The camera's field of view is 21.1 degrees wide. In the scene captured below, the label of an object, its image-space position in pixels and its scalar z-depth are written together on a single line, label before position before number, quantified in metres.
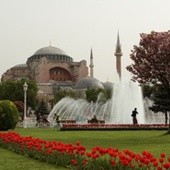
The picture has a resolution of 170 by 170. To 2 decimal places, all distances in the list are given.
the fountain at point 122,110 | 35.59
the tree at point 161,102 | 36.04
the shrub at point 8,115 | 24.36
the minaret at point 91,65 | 119.45
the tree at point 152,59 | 19.52
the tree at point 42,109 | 56.96
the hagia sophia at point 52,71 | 106.88
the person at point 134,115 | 28.03
